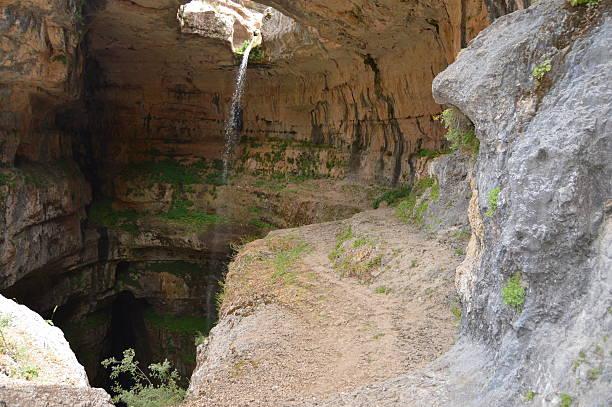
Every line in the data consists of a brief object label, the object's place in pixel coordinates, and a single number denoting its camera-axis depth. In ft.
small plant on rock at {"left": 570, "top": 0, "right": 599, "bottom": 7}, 14.46
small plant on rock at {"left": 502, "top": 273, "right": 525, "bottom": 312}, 12.92
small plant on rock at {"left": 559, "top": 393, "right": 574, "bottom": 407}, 10.06
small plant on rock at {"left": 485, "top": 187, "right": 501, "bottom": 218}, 15.15
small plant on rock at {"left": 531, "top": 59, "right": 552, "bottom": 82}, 14.93
